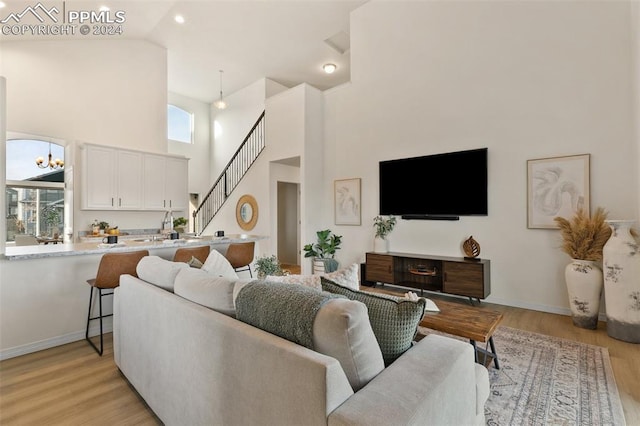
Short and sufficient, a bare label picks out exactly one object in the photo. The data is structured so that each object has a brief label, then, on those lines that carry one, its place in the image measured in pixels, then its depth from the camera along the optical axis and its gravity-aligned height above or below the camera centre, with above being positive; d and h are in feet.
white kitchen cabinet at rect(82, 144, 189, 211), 17.01 +2.04
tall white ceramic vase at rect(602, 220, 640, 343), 9.02 -2.04
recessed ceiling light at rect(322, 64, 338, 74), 23.79 +11.60
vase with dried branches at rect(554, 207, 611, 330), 10.12 -1.84
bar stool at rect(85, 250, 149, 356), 8.52 -1.63
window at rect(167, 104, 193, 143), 28.81 +8.63
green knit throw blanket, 3.59 -1.23
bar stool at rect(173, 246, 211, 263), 10.44 -1.44
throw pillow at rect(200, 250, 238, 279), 6.99 -1.25
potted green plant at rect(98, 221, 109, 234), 17.47 -0.77
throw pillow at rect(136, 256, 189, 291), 6.20 -1.26
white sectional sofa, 2.93 -1.87
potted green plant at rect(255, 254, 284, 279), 9.48 -1.72
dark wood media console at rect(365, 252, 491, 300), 12.66 -2.72
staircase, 23.53 +3.07
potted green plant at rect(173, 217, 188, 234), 19.89 -0.72
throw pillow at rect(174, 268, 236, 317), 4.85 -1.32
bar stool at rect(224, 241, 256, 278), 12.14 -1.67
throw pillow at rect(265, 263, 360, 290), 5.89 -1.31
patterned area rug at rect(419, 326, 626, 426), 5.84 -3.90
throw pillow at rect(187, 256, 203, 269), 7.42 -1.26
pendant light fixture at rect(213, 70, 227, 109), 23.49 +8.44
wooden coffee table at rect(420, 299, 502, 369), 6.36 -2.44
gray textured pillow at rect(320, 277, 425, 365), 3.98 -1.46
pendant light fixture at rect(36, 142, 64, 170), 18.54 +3.09
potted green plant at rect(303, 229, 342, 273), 18.33 -2.07
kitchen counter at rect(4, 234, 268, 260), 8.34 -1.12
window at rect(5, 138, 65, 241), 17.92 +1.41
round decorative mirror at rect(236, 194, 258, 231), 21.62 +0.10
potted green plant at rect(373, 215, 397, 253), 16.01 -1.04
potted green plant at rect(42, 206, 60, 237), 19.45 -0.34
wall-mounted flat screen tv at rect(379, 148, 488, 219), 13.64 +1.40
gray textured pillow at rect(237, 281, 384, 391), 3.32 -1.33
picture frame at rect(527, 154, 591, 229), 11.30 +1.01
